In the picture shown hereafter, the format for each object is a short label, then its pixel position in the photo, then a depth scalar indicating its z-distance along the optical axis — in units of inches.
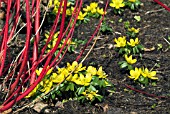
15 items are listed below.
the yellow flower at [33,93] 166.2
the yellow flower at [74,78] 168.0
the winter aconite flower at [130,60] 192.7
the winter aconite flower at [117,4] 245.1
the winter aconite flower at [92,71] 174.4
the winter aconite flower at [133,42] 206.5
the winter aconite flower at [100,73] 173.7
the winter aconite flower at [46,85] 165.8
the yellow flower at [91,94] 167.6
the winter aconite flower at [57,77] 166.4
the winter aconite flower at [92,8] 241.8
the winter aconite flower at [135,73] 184.0
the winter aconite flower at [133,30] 224.6
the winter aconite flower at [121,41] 207.3
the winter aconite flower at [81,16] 236.2
